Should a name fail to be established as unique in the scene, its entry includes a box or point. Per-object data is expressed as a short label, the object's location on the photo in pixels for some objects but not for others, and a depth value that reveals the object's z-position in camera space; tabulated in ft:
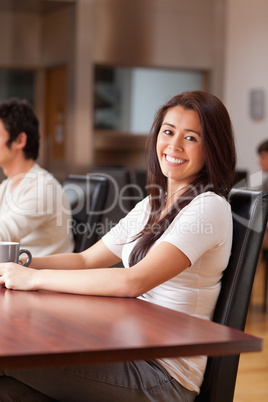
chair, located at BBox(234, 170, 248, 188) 16.08
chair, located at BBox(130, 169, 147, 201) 12.87
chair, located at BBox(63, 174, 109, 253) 7.73
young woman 4.21
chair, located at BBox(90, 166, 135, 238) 11.12
